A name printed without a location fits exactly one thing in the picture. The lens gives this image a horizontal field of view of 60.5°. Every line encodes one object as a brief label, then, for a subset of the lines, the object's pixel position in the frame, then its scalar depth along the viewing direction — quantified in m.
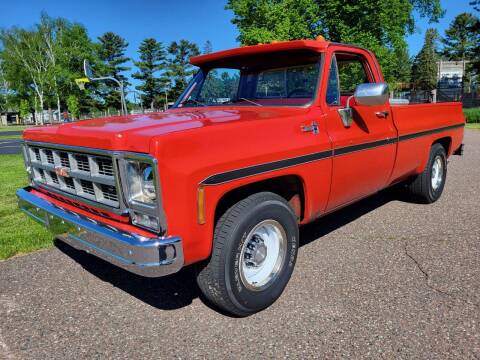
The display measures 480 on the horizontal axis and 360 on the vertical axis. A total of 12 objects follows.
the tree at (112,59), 70.75
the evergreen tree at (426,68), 63.09
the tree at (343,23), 23.05
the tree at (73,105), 54.47
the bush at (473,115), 25.37
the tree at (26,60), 51.19
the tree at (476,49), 37.59
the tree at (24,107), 64.25
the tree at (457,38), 67.51
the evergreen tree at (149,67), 75.06
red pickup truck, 2.41
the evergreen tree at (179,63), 76.28
